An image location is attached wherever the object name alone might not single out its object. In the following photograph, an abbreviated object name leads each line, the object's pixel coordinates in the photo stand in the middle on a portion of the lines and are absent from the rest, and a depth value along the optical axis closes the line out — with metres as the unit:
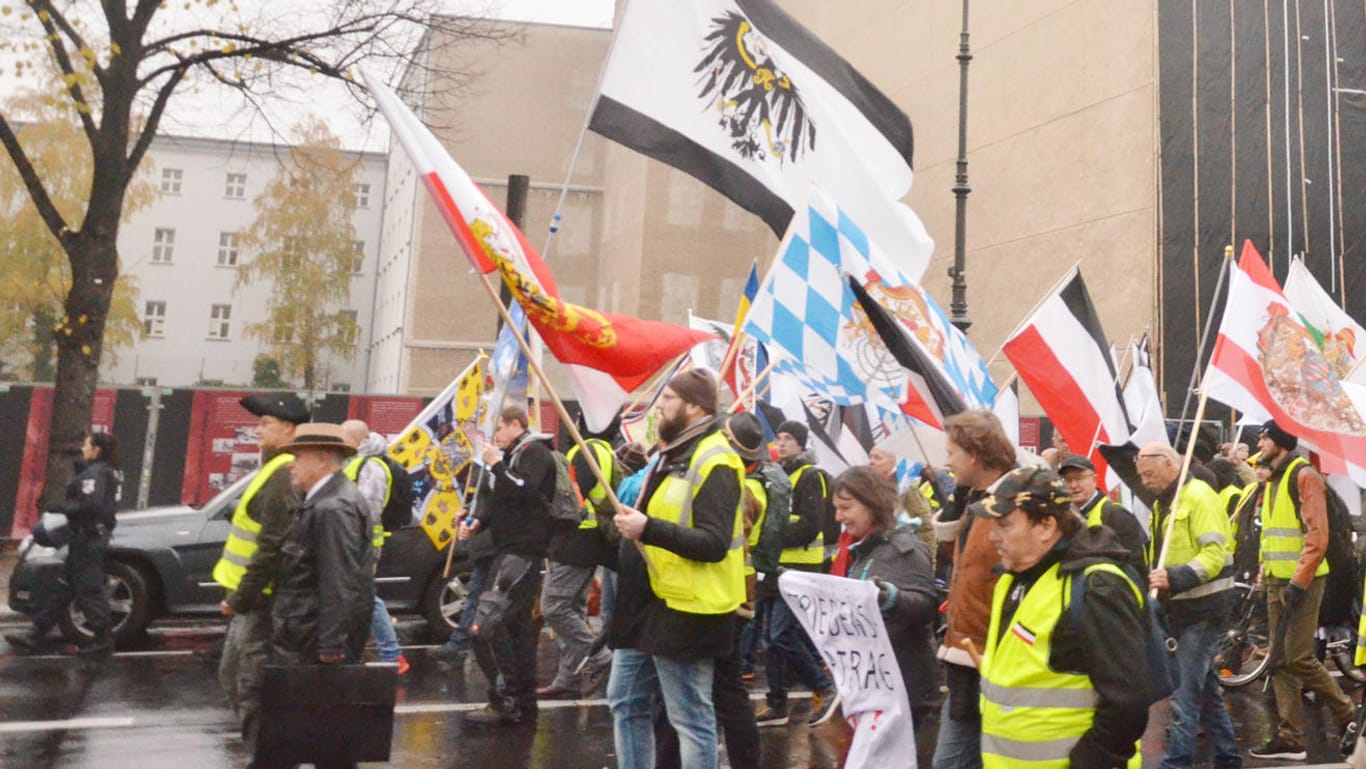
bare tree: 12.99
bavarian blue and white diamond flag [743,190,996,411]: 6.69
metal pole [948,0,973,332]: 14.30
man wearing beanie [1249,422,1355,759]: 7.96
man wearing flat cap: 5.65
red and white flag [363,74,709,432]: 5.33
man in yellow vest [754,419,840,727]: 8.48
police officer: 9.83
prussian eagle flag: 6.87
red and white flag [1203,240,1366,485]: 6.95
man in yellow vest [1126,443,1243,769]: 6.87
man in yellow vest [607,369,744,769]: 5.18
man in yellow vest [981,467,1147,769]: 3.44
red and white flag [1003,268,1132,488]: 7.95
